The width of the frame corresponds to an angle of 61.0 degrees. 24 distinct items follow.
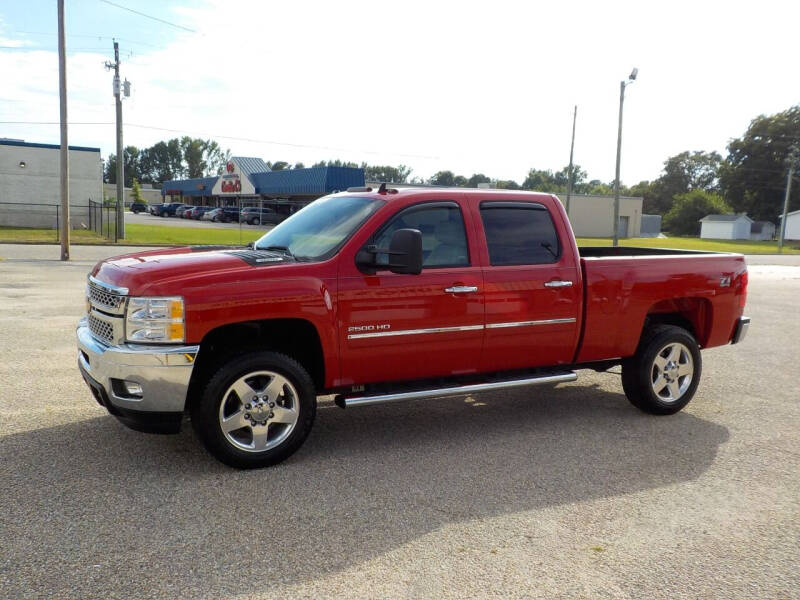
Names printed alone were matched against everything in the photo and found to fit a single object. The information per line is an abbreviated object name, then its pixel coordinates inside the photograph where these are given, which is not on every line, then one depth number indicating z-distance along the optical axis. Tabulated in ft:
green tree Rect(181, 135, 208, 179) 549.54
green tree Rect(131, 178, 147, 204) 320.64
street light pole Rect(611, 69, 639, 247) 109.80
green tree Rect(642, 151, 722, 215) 395.96
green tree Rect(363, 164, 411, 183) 401.90
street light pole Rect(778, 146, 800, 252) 179.93
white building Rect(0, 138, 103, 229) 124.77
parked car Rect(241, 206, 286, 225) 182.09
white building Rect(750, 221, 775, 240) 298.76
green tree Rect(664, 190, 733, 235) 313.12
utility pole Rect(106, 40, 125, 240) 105.91
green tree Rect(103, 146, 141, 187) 513.04
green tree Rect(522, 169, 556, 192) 449.64
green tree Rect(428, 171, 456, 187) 352.59
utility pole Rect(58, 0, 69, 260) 69.05
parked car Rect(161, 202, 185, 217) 247.70
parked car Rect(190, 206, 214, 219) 225.97
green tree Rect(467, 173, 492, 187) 344.90
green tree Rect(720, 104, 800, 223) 303.68
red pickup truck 14.58
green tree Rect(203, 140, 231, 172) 545.85
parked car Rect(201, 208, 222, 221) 202.21
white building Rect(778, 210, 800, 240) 273.54
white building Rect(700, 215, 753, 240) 276.82
